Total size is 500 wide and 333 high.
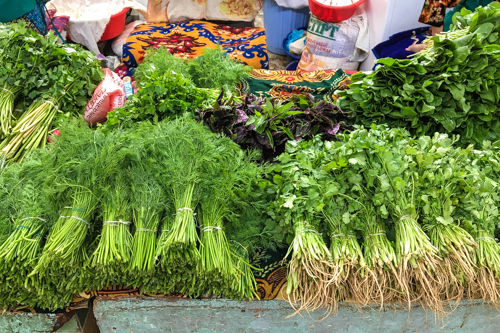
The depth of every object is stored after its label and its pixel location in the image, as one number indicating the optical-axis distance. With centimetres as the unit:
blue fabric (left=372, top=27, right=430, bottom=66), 308
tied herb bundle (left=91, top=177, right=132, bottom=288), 125
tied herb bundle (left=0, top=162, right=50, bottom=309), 129
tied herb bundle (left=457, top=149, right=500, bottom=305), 141
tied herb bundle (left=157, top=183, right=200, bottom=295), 124
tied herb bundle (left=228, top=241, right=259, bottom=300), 138
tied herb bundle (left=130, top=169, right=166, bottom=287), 128
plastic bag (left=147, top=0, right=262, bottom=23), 457
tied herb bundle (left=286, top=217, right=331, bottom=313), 136
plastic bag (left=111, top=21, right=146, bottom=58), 446
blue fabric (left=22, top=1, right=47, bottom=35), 320
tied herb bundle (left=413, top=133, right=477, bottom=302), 138
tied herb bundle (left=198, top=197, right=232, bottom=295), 128
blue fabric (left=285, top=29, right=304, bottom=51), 459
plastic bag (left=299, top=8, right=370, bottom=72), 398
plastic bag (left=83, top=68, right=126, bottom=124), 233
